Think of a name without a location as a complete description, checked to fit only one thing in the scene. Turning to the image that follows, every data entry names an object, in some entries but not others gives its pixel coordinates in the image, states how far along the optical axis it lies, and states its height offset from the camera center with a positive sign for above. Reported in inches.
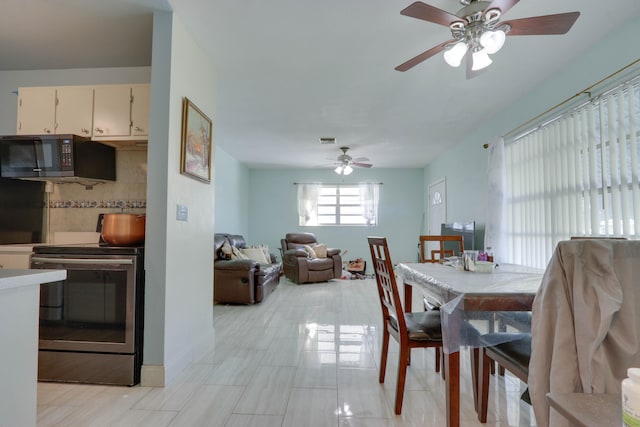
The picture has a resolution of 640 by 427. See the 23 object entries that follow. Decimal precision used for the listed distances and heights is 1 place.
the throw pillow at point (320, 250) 258.5 -20.7
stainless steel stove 83.2 -24.2
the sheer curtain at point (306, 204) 311.7 +18.9
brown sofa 169.9 -30.5
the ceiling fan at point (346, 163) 231.5 +43.9
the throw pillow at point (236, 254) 193.2 -18.2
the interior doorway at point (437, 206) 247.2 +15.2
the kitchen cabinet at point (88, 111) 100.9 +34.9
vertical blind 90.4 +16.1
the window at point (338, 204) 309.6 +19.0
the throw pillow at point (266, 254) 223.2 -20.9
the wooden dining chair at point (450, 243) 122.7 -7.9
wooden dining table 53.5 -11.6
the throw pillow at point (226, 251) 188.9 -16.1
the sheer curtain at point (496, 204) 145.9 +9.8
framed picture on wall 93.7 +24.7
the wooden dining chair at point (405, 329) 59.7 -22.8
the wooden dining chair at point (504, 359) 54.0 -23.5
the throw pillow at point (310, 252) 256.4 -22.0
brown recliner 238.1 -30.0
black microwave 96.8 +19.5
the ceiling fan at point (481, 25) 68.1 +44.1
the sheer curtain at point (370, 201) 309.0 +22.0
